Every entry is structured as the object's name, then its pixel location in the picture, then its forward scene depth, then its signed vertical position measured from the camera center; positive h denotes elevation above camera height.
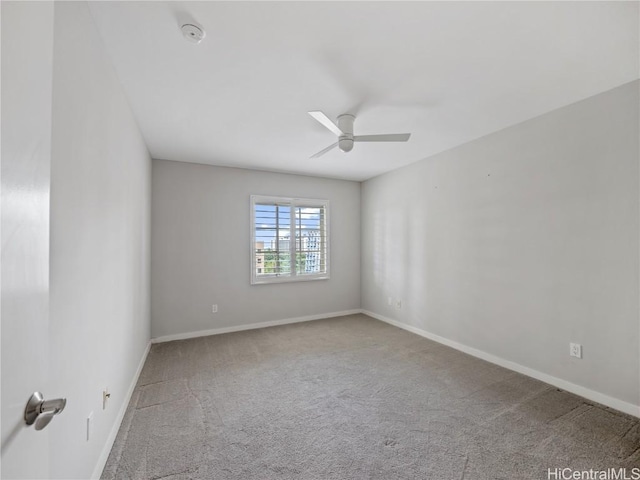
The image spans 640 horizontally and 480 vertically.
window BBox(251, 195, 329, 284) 4.58 +0.10
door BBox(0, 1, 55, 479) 0.54 +0.04
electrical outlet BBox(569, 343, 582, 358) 2.51 -0.92
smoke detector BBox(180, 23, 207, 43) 1.58 +1.19
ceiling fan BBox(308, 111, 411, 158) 2.55 +0.96
